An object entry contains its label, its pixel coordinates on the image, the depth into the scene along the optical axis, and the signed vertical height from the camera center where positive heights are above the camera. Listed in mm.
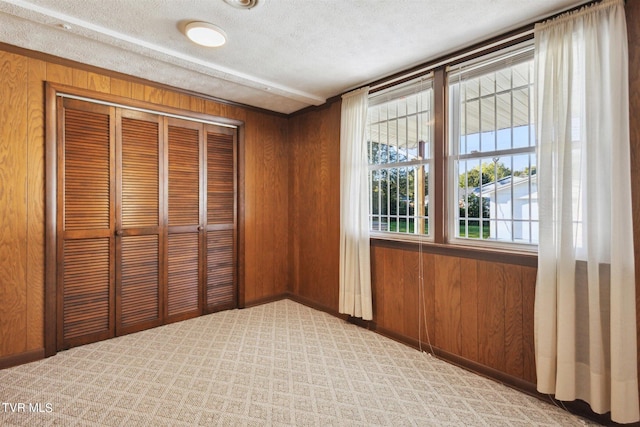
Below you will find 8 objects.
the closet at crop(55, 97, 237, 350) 2828 -27
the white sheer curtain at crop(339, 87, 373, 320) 3254 +56
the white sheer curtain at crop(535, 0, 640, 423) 1771 +1
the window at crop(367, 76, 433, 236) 2932 +586
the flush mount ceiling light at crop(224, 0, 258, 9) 1969 +1333
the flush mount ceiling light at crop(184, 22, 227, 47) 2227 +1334
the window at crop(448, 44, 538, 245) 2334 +513
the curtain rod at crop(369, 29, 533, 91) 2275 +1291
